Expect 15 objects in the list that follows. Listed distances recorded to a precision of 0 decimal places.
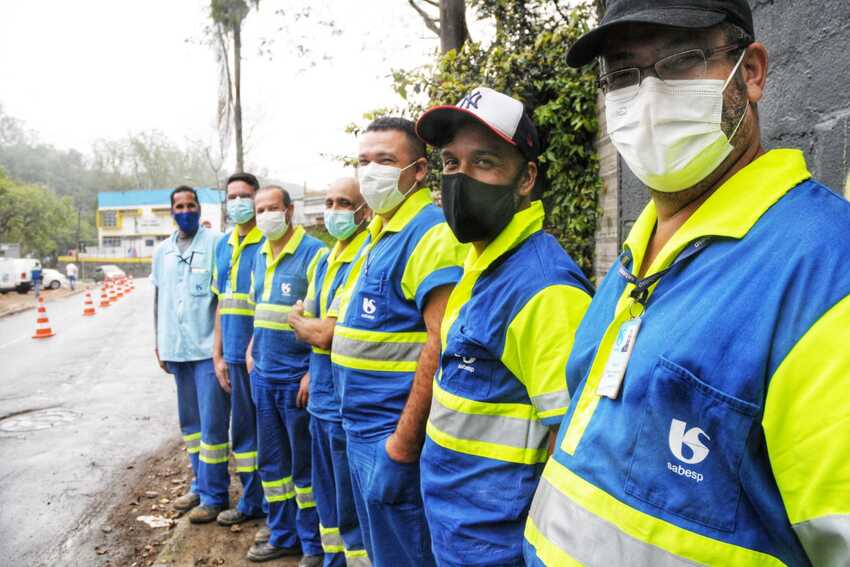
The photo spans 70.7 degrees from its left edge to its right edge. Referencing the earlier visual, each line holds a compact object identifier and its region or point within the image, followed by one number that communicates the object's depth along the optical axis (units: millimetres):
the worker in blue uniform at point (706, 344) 923
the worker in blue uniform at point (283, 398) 3857
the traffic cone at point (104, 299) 20912
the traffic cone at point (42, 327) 13648
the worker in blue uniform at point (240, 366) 4422
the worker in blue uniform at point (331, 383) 3217
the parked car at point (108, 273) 43222
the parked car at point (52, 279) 32656
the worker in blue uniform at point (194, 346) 4539
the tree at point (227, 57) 16844
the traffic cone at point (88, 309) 18312
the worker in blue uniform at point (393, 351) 2434
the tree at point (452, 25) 6984
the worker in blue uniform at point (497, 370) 1789
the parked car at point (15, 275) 27578
